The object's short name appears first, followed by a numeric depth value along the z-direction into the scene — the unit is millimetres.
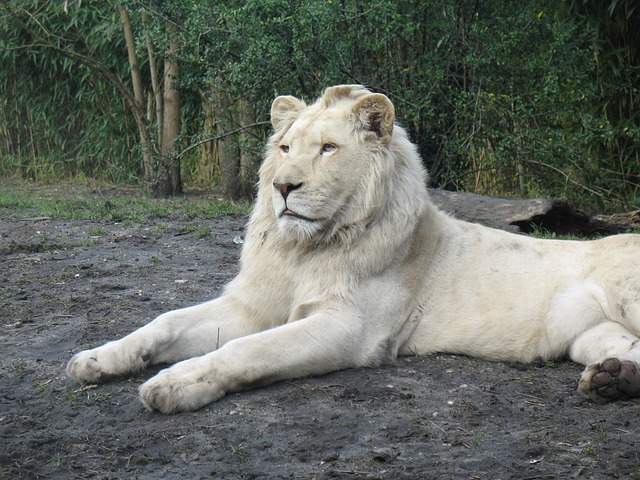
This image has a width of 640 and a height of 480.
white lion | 4238
